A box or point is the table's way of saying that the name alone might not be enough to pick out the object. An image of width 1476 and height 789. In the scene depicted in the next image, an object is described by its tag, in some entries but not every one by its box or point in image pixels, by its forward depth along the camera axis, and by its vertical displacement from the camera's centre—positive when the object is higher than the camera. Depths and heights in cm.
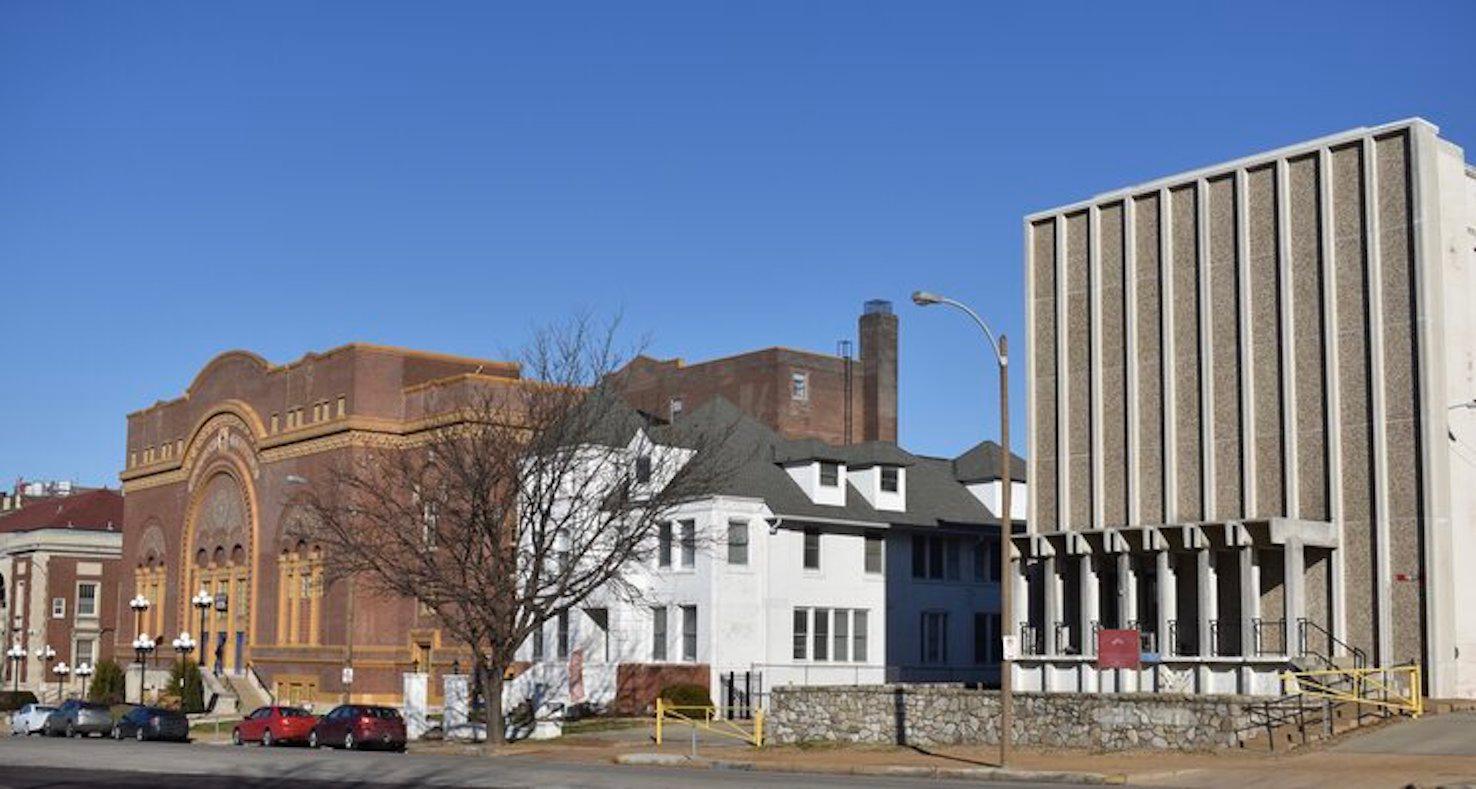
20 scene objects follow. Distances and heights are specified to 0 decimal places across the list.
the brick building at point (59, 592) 11031 +83
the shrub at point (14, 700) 9100 -476
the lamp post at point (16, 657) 10425 -303
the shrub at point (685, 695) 5622 -269
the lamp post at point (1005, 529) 3388 +155
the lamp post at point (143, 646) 8388 -186
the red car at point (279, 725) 5216 -343
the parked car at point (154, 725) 5812 -380
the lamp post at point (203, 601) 7819 +24
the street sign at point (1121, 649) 4053 -86
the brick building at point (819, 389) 8456 +1086
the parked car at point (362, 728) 4831 -324
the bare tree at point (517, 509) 4822 +278
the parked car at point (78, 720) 6119 -387
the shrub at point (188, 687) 8019 -360
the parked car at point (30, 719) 6322 -399
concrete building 3947 +457
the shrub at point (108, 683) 9162 -391
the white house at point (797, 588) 5912 +70
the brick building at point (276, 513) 7431 +452
